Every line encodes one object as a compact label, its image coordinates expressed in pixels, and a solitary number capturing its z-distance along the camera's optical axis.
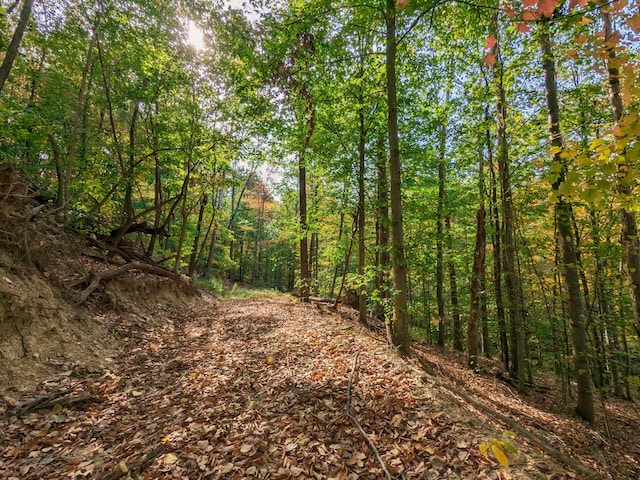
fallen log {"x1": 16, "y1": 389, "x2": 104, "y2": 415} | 3.29
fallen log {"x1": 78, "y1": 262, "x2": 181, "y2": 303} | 5.66
